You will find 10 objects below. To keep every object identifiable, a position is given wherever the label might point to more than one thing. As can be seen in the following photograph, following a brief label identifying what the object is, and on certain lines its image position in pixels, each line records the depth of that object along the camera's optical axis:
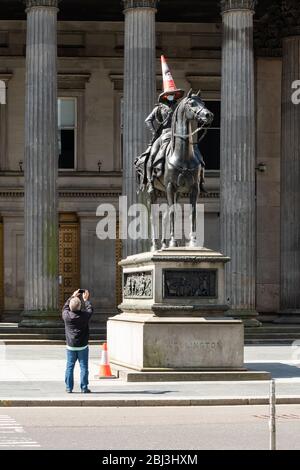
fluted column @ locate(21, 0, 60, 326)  41.09
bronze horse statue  27.55
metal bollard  13.13
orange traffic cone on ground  27.51
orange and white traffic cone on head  28.67
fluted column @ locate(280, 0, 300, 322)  47.16
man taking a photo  24.36
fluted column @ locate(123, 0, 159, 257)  41.47
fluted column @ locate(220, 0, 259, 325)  41.53
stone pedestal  26.44
